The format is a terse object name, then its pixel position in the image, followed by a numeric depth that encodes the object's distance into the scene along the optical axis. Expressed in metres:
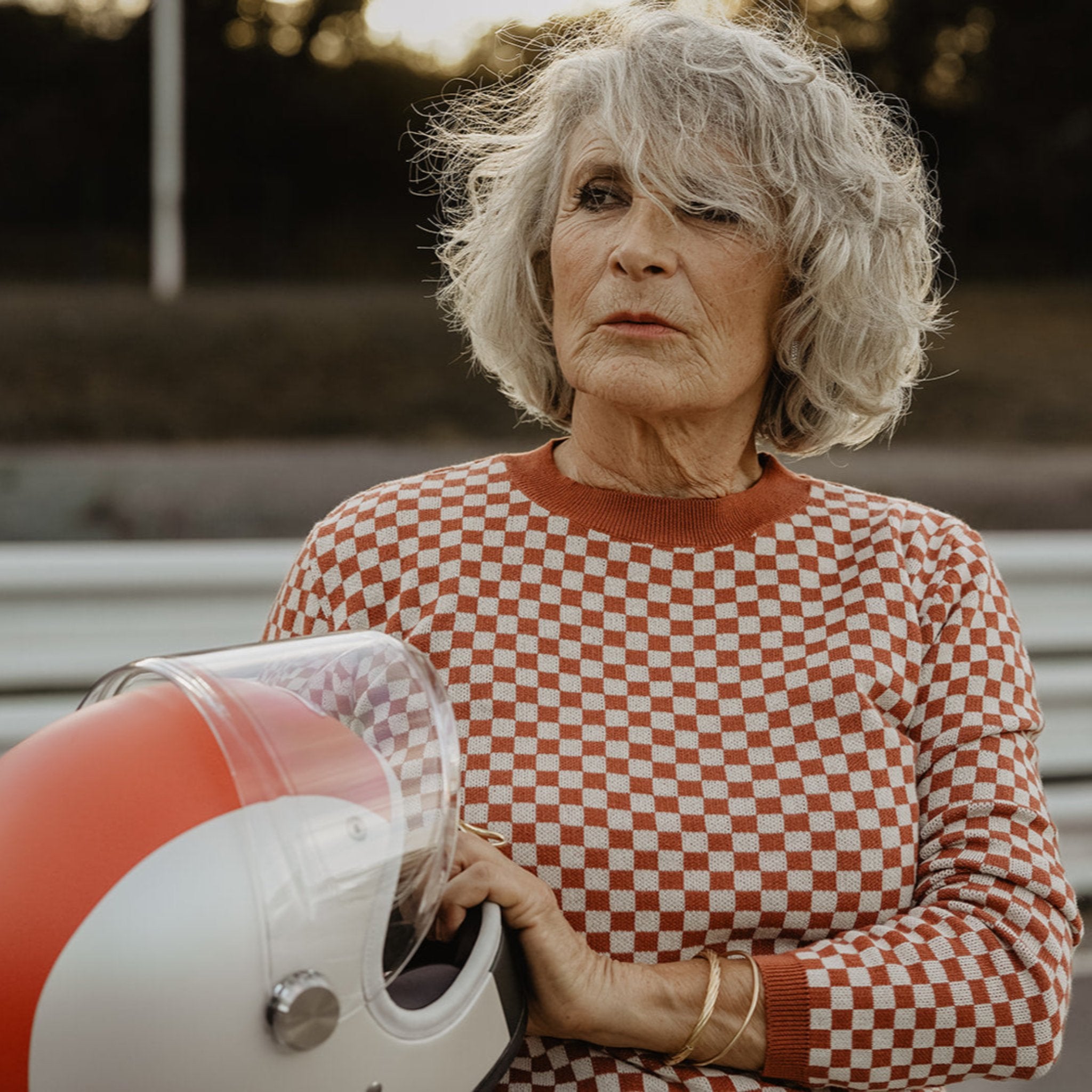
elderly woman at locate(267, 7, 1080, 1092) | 1.51
